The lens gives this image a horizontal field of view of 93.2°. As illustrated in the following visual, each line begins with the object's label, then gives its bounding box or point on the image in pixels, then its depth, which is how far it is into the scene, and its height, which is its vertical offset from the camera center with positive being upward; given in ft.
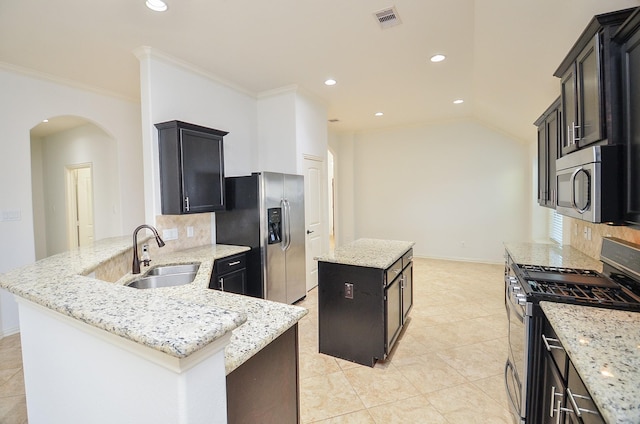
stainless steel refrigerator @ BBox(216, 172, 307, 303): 11.23 -0.83
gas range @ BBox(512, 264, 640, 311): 4.75 -1.61
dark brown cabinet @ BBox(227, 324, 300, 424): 3.21 -2.11
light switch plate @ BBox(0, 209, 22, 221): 10.39 -0.07
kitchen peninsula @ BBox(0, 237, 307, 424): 2.35 -1.41
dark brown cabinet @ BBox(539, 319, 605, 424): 3.15 -2.35
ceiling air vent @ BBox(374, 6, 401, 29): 7.91 +5.03
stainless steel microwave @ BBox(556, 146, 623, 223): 4.33 +0.20
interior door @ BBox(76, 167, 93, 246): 18.45 +0.25
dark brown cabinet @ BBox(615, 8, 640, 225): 3.96 +1.19
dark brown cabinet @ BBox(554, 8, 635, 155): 4.41 +1.86
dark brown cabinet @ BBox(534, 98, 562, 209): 8.13 +1.43
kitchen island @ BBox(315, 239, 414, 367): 8.00 -2.75
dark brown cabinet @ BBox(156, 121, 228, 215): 9.65 +1.36
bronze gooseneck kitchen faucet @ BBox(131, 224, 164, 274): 6.83 -1.13
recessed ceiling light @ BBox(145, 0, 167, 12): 7.32 +5.02
